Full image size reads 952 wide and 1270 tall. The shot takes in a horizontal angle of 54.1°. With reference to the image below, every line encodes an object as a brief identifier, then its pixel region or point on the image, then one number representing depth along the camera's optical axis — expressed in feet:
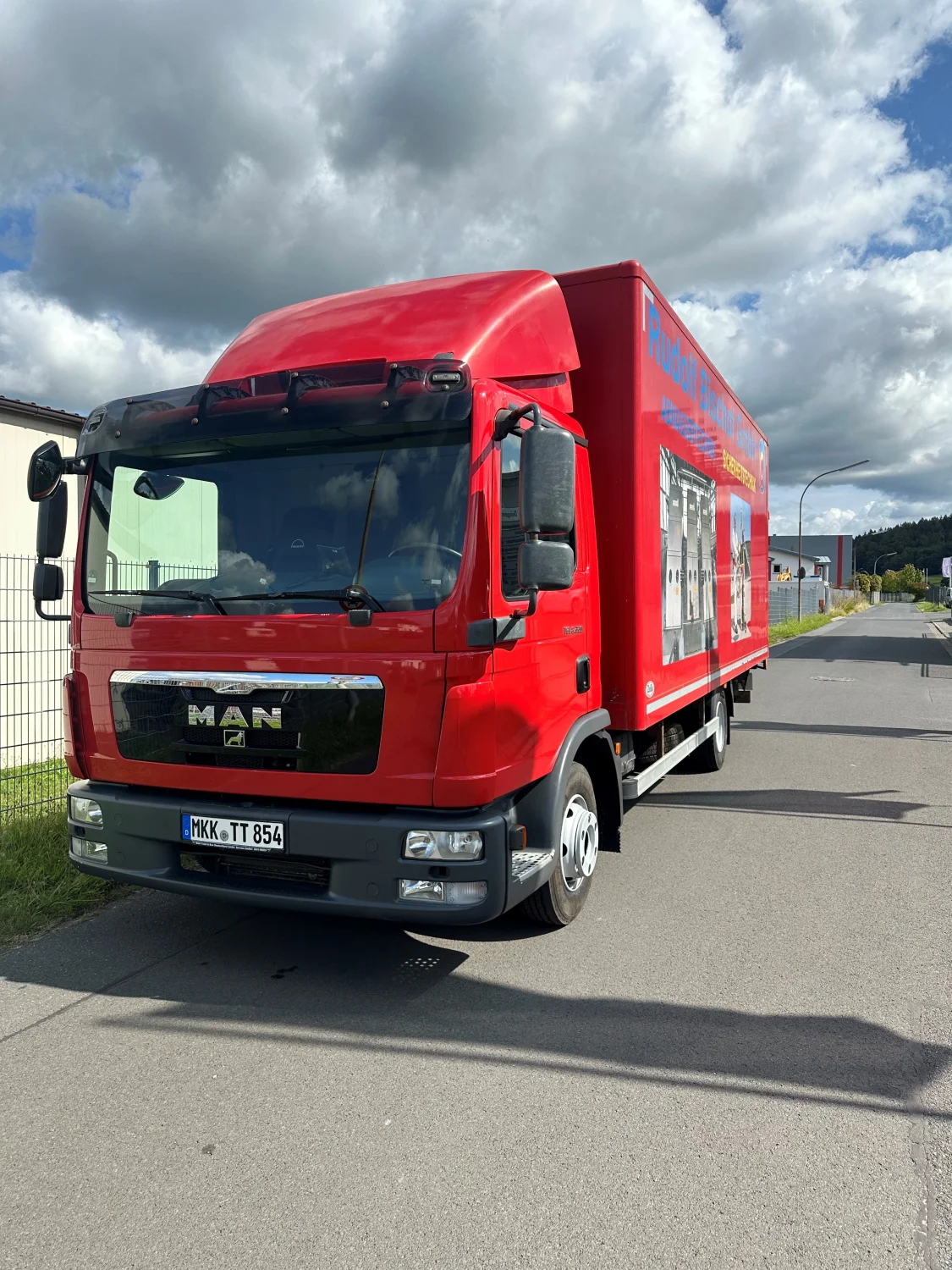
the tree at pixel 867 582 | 350.02
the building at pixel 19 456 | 30.27
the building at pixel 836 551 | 404.98
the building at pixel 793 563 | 308.11
